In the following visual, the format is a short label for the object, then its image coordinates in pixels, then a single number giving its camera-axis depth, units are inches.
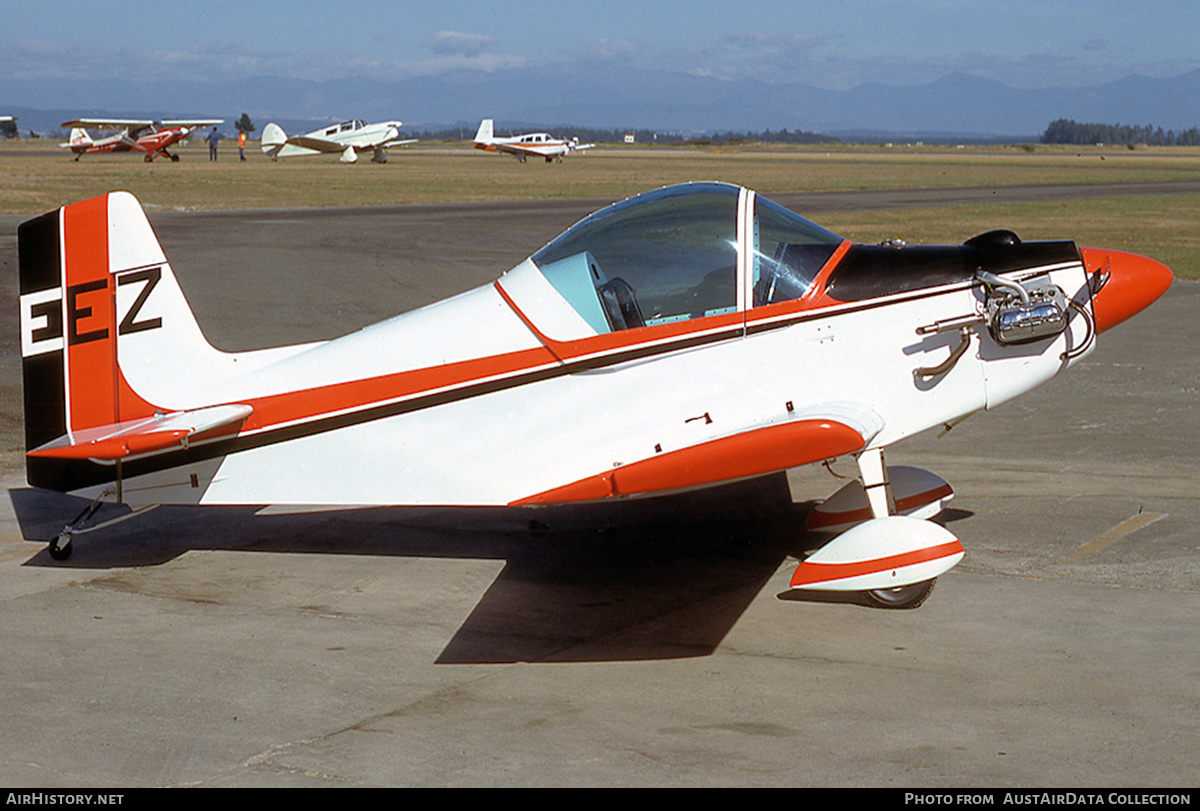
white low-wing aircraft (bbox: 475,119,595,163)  3336.6
